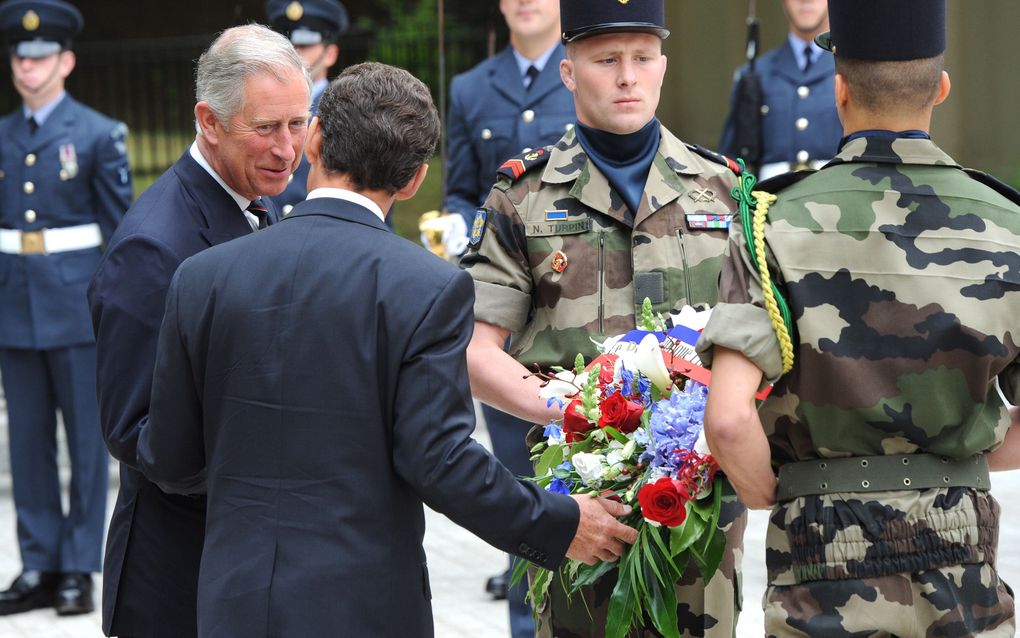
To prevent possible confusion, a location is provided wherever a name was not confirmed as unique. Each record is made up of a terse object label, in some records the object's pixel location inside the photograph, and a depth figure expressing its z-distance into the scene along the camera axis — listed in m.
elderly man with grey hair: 5.75
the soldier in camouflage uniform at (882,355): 4.94
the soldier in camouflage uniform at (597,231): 6.76
